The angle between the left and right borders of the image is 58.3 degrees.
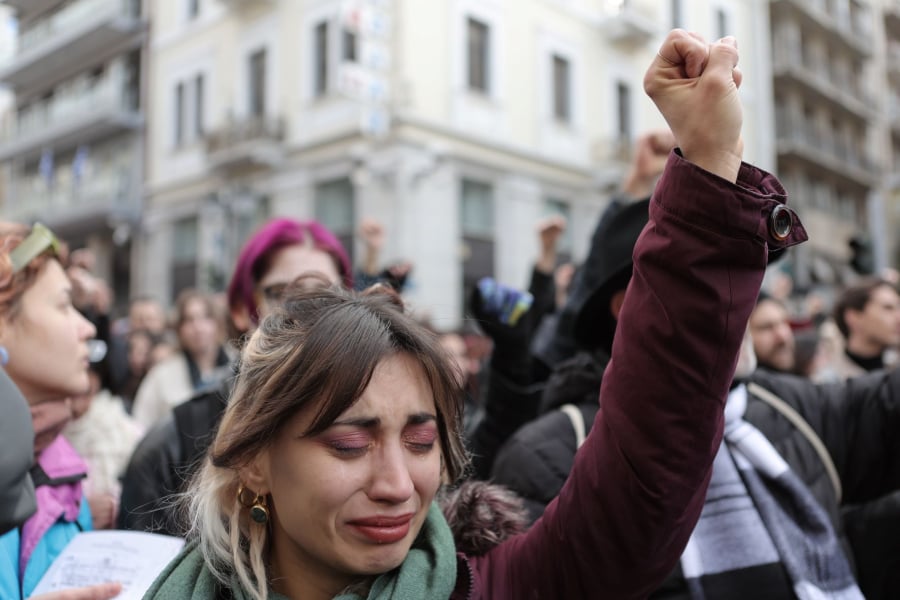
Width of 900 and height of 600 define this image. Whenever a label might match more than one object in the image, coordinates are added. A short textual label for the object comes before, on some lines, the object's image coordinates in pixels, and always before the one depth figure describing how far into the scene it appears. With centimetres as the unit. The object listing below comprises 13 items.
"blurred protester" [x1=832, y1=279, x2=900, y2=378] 425
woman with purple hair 213
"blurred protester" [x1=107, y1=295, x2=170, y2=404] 415
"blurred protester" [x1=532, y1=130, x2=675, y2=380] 205
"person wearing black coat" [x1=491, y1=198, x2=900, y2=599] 180
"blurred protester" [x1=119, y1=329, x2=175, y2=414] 552
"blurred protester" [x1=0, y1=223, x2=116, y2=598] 176
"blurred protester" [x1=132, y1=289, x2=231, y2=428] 432
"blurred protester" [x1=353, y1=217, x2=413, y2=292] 357
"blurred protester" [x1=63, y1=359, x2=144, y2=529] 324
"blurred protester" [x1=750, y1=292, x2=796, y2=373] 424
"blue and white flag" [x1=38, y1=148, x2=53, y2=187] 1989
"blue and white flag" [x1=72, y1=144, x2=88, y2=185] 2042
